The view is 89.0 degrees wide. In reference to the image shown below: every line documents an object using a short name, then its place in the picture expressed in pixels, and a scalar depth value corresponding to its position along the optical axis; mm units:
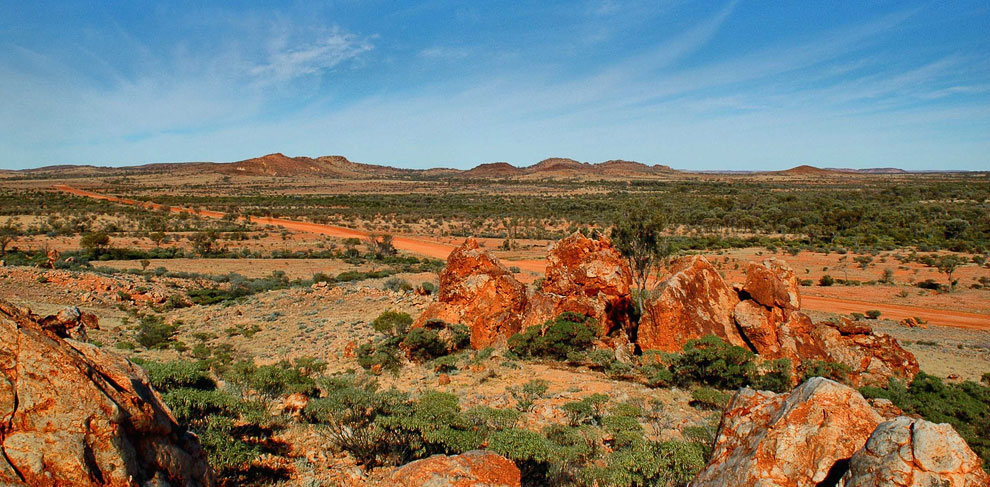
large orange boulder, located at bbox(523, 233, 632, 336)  12898
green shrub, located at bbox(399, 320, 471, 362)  12547
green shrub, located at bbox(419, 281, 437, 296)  20484
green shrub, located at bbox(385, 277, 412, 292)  21975
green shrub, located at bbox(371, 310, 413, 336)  14453
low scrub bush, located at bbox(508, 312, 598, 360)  11953
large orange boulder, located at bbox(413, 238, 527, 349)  13445
